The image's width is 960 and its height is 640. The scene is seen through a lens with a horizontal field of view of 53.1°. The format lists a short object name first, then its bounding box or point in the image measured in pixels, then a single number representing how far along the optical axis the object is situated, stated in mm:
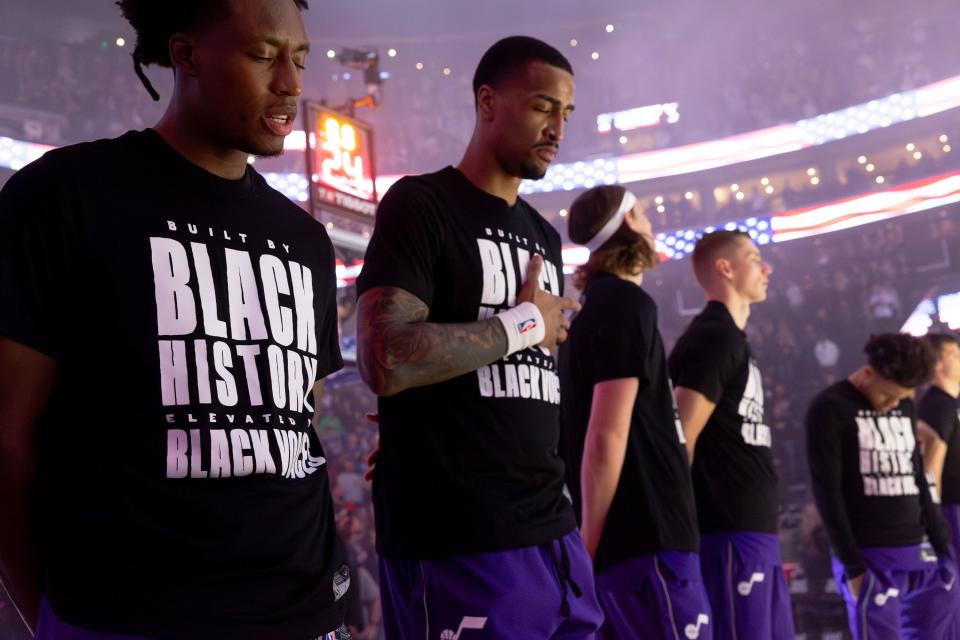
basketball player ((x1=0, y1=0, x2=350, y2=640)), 1385
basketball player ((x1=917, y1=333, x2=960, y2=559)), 6645
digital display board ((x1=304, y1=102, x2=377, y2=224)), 11766
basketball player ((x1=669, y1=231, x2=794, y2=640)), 3750
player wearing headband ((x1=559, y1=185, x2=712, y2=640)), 2996
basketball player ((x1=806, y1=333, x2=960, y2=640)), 5062
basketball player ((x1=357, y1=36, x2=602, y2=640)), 2131
